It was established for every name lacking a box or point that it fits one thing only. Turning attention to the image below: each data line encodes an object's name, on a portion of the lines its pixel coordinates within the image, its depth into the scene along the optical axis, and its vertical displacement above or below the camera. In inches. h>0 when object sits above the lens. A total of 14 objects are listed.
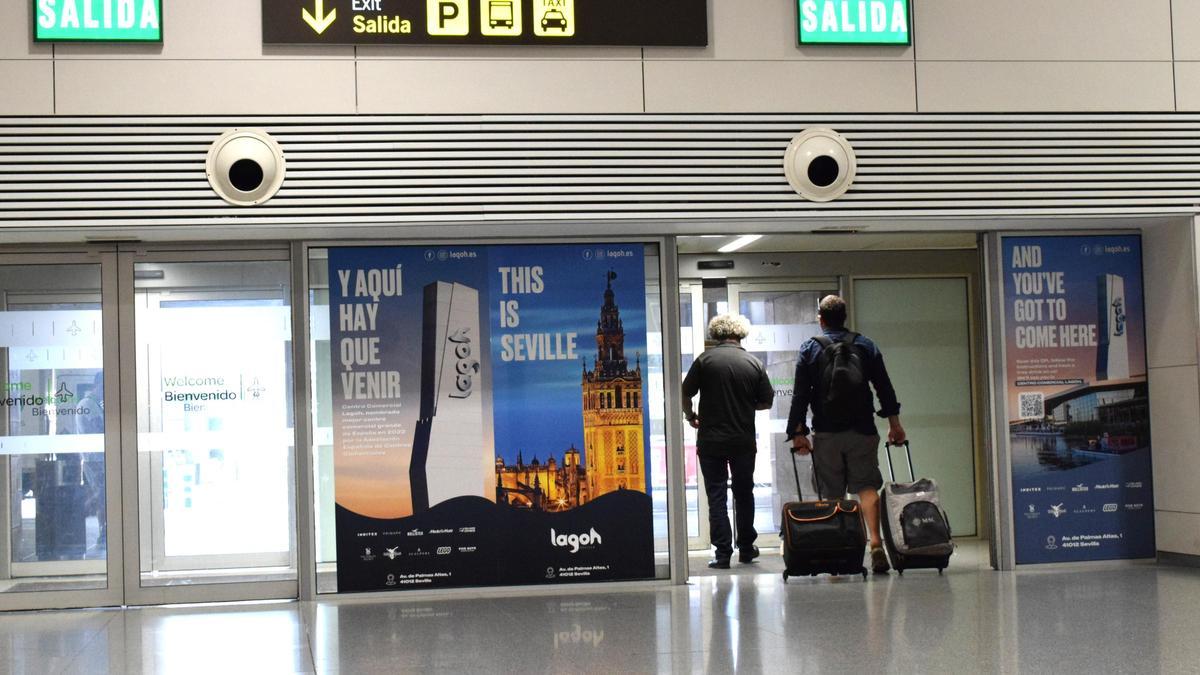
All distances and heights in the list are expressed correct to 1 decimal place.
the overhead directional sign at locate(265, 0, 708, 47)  295.1 +85.0
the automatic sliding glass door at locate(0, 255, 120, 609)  304.7 -7.2
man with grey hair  338.3 -9.9
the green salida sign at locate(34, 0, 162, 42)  289.0 +85.3
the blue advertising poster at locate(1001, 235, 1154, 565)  331.6 -9.4
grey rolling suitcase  315.9 -36.7
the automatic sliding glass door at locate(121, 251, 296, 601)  308.8 -5.5
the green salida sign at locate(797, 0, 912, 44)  308.7 +85.3
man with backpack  327.0 -10.8
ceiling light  366.1 +40.4
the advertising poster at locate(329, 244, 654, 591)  309.4 -6.8
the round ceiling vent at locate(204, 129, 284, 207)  292.7 +52.6
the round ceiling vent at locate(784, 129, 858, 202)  308.5 +51.4
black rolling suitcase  309.3 -38.1
